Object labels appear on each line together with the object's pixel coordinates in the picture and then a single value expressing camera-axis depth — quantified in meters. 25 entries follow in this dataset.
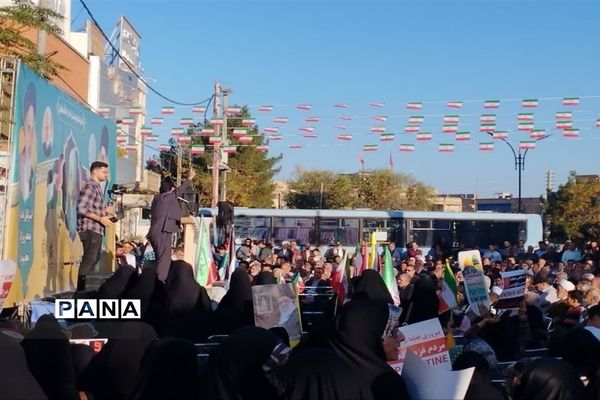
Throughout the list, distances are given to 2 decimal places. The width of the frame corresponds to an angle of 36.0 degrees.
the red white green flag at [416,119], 26.79
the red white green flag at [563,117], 25.17
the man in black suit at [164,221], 11.87
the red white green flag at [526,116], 25.44
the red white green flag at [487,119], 25.98
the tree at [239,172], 50.59
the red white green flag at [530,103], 24.95
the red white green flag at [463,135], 26.53
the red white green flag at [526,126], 25.50
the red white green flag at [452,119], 26.37
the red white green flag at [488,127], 25.97
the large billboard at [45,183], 9.29
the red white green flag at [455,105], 26.07
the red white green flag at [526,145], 26.89
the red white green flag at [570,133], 25.66
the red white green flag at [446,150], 27.17
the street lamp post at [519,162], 40.78
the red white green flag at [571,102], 25.09
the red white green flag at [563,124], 25.31
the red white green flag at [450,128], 26.52
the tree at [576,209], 51.94
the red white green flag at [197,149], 34.59
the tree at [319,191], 68.81
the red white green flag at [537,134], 25.59
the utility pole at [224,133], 36.17
